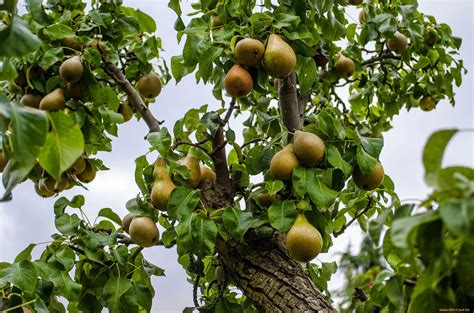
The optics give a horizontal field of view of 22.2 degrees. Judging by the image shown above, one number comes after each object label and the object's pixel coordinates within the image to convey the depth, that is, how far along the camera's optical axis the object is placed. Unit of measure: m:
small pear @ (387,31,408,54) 3.15
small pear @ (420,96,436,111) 3.41
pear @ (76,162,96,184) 2.71
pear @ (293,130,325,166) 2.42
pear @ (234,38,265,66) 2.46
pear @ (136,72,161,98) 2.80
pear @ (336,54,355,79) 3.09
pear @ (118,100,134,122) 2.84
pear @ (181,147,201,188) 2.60
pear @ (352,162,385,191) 2.46
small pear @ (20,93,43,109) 2.61
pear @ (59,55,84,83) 2.55
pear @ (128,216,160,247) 2.57
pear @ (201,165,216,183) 2.69
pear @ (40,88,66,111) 2.54
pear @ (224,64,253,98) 2.47
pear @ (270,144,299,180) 2.44
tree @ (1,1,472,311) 2.46
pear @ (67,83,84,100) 2.61
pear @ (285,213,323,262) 2.39
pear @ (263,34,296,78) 2.45
